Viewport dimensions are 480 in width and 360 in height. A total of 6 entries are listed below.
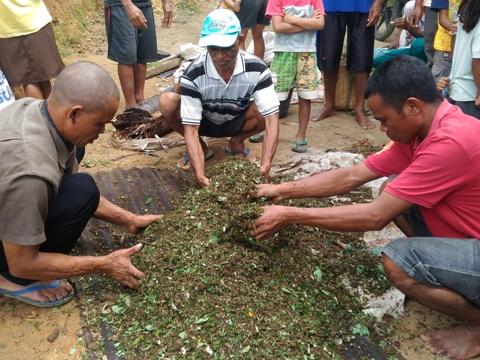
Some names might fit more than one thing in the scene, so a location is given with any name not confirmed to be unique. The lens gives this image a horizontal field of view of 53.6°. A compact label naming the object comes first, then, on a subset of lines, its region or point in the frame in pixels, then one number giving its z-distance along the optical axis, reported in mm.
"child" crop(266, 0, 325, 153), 4395
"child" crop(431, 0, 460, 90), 3963
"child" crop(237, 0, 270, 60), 6238
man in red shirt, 2182
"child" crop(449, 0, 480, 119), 3381
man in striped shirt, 3438
